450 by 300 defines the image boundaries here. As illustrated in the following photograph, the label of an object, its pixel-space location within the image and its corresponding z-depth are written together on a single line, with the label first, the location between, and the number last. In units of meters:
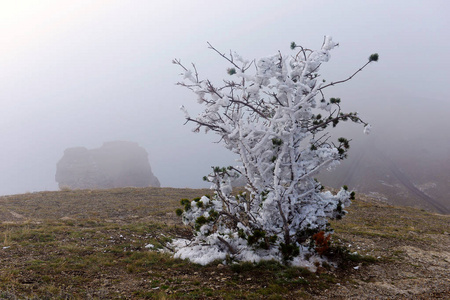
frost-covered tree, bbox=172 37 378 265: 8.91
